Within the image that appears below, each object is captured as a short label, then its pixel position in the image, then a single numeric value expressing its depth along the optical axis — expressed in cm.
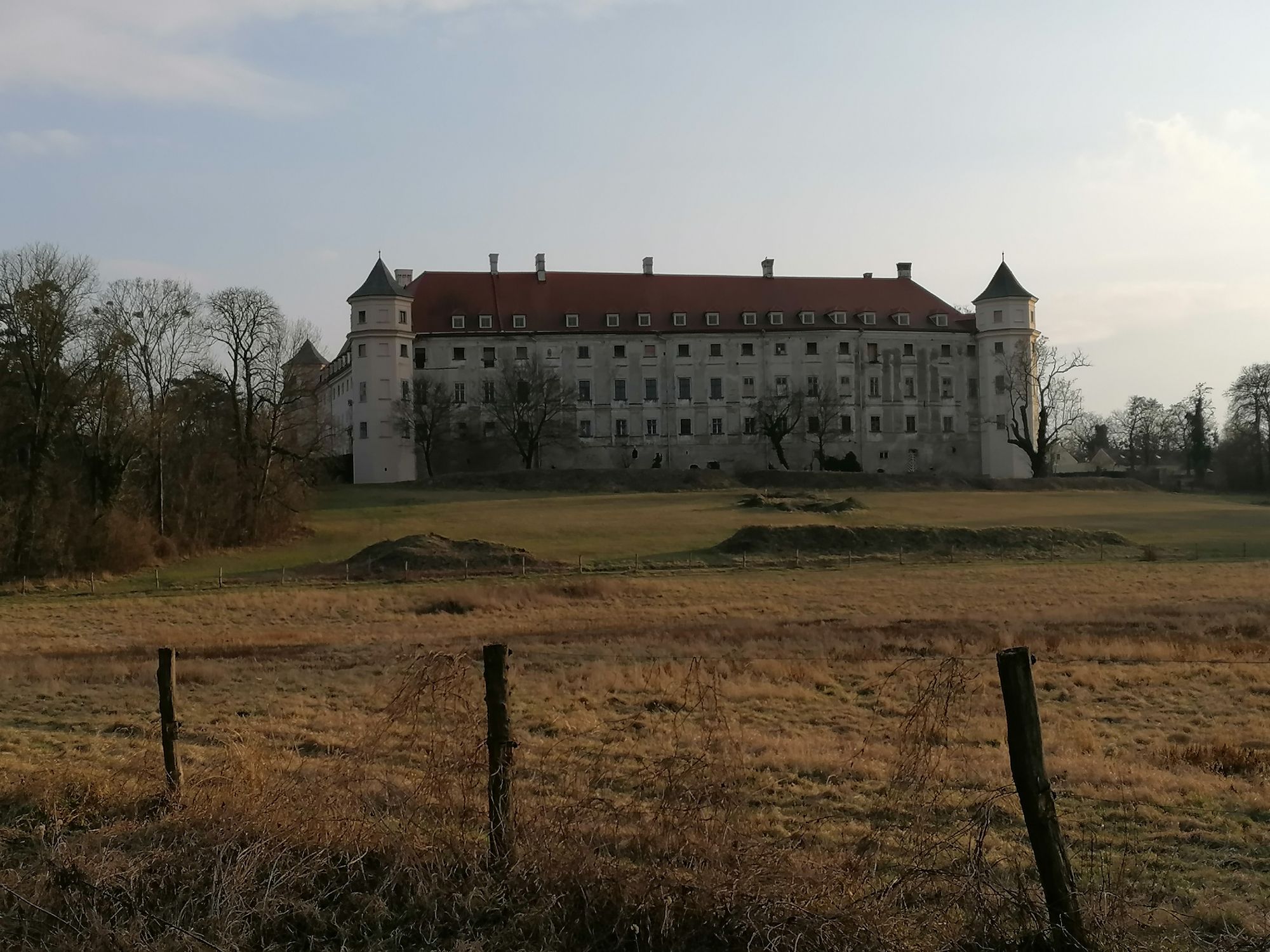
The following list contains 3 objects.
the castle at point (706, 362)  9419
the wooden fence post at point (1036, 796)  550
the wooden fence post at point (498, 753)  655
